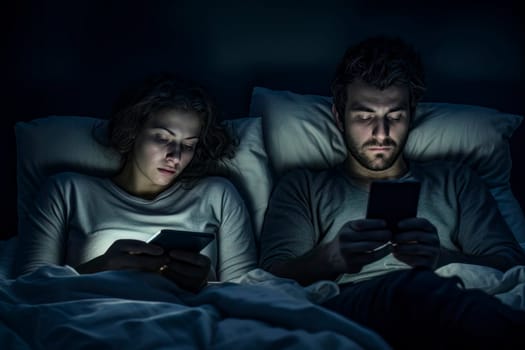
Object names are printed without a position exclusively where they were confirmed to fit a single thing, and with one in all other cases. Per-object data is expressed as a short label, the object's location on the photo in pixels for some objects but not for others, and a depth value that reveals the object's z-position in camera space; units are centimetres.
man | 141
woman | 169
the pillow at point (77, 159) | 191
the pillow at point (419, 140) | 204
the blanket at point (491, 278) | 139
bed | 102
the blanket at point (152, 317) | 99
